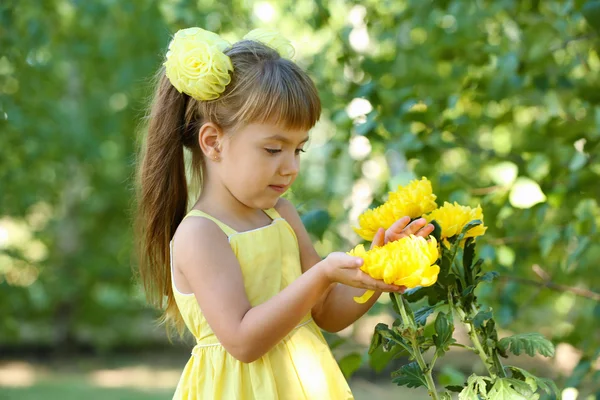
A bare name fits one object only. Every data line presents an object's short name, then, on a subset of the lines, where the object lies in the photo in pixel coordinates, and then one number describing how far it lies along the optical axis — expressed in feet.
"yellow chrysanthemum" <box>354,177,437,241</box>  8.49
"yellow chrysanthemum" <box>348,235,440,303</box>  8.17
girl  8.74
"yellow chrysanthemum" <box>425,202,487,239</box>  8.45
